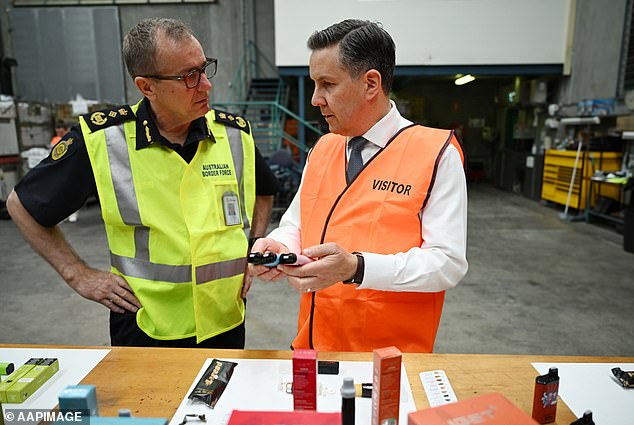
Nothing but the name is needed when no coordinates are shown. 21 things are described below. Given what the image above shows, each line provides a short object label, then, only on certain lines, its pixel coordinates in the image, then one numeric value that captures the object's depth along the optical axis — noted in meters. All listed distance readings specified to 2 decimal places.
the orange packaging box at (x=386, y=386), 0.86
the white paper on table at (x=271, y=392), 1.04
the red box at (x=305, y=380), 0.96
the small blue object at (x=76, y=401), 0.73
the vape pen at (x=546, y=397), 1.00
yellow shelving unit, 7.21
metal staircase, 9.12
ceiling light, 10.31
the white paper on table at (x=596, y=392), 1.07
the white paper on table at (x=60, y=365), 1.11
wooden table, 1.09
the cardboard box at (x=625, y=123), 6.41
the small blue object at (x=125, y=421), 0.74
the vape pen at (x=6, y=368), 1.16
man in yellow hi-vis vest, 1.49
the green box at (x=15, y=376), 1.10
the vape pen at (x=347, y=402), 0.79
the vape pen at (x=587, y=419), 0.95
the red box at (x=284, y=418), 0.85
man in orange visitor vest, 1.26
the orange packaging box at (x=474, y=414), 0.78
